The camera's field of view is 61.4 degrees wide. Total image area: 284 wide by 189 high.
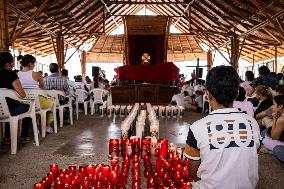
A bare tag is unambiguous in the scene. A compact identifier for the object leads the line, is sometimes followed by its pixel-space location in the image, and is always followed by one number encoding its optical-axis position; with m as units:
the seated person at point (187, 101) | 7.11
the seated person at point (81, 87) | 6.04
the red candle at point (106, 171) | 1.69
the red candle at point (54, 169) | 1.75
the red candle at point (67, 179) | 1.59
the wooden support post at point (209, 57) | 14.78
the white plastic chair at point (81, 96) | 5.98
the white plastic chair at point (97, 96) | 6.22
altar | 6.37
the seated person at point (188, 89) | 7.61
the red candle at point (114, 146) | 2.50
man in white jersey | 1.05
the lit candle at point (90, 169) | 1.72
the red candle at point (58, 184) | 1.56
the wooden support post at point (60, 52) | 9.93
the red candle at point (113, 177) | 1.70
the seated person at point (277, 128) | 2.60
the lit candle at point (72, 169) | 1.72
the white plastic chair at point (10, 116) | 2.64
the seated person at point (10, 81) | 2.71
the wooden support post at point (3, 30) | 4.91
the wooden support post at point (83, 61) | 14.80
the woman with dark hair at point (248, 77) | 4.66
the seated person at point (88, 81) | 7.82
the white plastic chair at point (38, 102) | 3.23
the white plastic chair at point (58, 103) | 3.95
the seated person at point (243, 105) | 3.22
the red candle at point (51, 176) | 1.67
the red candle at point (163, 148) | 2.32
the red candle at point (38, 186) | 1.44
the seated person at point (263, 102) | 3.38
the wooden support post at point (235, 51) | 9.79
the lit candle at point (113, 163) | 1.89
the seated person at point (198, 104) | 6.91
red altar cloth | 6.43
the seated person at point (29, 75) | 3.24
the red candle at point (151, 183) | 1.66
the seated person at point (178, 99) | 6.18
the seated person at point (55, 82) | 4.39
